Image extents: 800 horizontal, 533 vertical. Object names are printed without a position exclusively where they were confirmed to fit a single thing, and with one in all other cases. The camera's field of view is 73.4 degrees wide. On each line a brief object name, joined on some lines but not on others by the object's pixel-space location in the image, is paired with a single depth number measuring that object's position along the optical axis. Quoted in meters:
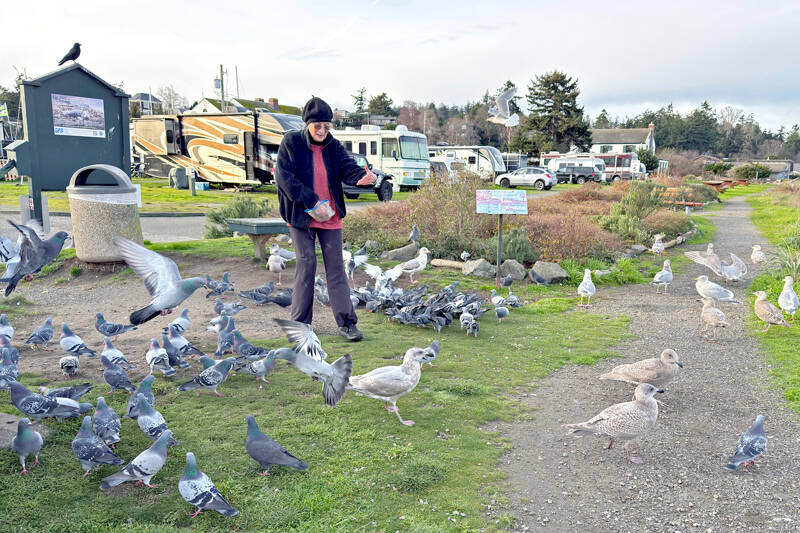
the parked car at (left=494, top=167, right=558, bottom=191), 37.62
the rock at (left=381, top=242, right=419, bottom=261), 10.43
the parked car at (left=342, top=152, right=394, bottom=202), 23.06
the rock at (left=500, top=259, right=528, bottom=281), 9.57
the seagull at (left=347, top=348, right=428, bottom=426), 4.10
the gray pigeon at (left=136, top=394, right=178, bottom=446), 3.55
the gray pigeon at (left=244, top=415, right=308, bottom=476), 3.30
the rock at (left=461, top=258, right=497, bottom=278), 9.52
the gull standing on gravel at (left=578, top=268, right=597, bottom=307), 8.12
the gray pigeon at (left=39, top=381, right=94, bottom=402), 3.96
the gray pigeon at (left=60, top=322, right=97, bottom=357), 4.87
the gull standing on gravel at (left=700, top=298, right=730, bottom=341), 6.43
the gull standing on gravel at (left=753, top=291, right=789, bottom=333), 6.76
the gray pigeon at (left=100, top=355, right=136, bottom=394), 4.26
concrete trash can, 8.28
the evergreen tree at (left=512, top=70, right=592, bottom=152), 59.16
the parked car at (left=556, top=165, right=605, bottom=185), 45.39
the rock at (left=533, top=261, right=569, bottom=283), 9.53
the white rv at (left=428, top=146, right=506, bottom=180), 36.88
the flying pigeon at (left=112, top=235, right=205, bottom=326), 4.44
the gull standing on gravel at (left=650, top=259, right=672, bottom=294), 8.88
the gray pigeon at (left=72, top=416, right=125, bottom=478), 3.21
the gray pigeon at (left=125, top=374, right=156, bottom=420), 3.67
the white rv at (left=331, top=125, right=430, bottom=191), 26.41
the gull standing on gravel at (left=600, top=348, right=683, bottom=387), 4.75
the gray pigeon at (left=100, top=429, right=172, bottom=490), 3.08
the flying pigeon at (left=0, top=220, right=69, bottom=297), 5.81
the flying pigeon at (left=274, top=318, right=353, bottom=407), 3.98
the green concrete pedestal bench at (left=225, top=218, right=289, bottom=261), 8.70
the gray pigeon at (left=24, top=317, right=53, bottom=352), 5.42
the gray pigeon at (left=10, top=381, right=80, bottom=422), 3.59
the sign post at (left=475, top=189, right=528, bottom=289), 8.67
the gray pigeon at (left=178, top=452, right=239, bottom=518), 2.88
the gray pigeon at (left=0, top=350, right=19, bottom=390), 3.84
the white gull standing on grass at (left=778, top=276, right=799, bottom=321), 7.13
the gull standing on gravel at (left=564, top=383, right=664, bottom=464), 3.78
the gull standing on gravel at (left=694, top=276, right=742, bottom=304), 7.92
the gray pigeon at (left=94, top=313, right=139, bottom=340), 5.43
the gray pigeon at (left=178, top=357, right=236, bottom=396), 4.32
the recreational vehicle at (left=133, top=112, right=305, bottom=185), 23.73
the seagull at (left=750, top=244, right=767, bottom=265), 11.28
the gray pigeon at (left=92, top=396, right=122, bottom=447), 3.50
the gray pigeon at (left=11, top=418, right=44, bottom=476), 3.21
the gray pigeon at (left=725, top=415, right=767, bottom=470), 3.62
